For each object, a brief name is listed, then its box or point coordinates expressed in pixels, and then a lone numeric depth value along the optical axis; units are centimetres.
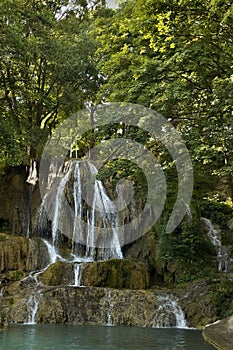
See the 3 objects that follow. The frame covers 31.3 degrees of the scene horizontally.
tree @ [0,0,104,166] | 1767
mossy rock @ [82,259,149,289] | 1484
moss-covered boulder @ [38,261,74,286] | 1466
